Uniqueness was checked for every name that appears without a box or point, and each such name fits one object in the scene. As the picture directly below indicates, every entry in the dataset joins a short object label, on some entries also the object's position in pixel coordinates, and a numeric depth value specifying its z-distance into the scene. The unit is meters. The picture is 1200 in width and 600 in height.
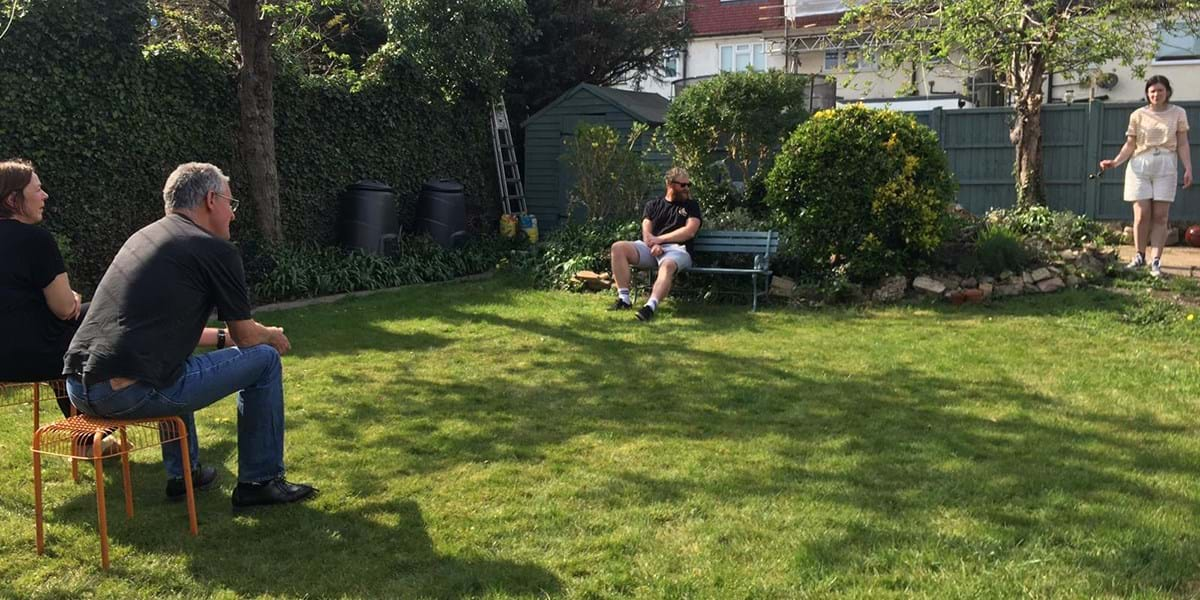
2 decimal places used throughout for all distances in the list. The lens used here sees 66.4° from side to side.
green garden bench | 8.25
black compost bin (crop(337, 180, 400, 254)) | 11.19
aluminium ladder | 14.32
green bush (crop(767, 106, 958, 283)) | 8.07
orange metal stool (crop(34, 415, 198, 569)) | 3.15
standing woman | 8.09
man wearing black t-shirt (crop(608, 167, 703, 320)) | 8.20
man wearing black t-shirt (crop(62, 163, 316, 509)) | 3.28
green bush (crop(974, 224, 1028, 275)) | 8.16
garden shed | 13.97
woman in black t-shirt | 3.80
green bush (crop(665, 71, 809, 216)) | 10.47
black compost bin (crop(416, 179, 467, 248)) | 12.21
